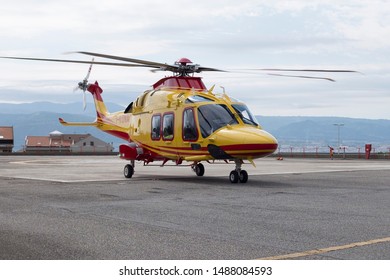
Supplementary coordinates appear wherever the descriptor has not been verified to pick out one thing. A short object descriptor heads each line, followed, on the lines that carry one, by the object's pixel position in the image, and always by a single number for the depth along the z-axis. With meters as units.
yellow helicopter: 18.83
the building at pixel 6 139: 137.38
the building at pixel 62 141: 171.12
